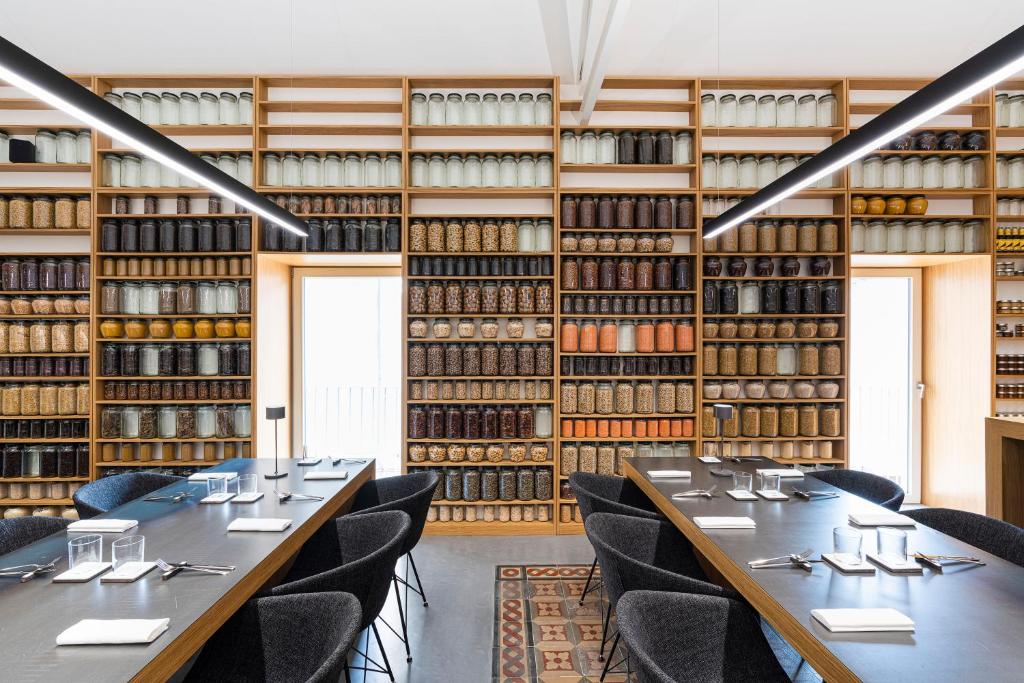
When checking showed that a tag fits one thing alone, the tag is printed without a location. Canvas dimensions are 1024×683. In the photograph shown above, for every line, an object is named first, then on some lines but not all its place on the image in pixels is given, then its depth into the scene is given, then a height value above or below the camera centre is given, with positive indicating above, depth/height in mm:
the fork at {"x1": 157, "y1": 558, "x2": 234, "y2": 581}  1796 -707
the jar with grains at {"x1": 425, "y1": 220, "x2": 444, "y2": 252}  4449 +814
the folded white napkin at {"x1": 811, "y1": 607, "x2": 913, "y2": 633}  1411 -680
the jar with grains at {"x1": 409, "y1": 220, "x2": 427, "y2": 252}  4457 +809
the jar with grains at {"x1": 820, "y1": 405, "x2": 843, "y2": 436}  4461 -597
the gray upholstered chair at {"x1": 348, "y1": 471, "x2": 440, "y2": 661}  2705 -818
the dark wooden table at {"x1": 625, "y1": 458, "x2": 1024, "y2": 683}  1279 -702
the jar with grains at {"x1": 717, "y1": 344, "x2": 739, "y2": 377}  4473 -131
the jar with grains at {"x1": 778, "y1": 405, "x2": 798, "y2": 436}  4484 -601
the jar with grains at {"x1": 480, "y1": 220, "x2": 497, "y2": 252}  4461 +817
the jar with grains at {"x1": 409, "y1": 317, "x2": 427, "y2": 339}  4480 +107
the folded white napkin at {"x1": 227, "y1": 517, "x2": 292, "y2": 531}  2230 -711
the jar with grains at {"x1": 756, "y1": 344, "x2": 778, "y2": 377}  4484 -123
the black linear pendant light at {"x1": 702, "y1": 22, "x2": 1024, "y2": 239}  1473 +723
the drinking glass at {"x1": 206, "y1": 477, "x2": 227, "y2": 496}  2787 -697
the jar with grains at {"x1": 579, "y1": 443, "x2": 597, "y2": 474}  4477 -900
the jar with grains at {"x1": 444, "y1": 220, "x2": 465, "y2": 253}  4449 +799
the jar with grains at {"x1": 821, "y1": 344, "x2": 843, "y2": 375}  4480 -120
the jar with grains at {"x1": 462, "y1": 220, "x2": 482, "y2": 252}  4453 +815
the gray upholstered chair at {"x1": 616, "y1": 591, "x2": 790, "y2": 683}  1655 -871
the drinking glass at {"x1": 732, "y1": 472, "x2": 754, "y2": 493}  2846 -685
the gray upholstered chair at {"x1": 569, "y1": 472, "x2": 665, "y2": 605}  3248 -848
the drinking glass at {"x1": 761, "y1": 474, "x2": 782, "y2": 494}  2814 -674
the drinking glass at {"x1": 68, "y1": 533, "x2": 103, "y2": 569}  1785 -652
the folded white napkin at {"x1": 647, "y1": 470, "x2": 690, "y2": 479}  3133 -711
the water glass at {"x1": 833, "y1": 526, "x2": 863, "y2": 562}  1877 -644
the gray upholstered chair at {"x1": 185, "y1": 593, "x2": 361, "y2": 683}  1646 -875
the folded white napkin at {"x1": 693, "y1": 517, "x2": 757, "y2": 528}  2246 -701
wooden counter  3605 -824
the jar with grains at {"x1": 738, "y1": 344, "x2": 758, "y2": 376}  4488 -130
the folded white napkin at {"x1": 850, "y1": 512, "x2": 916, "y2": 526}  2277 -698
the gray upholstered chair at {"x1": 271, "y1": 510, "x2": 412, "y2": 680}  2039 -850
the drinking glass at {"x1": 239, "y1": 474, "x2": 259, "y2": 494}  2855 -707
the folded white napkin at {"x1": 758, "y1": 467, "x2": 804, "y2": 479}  3076 -698
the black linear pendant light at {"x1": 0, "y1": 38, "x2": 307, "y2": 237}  1495 +707
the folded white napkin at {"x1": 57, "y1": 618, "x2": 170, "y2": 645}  1350 -690
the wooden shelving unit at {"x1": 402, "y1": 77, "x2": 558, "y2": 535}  4469 +498
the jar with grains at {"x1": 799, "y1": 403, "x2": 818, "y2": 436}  4469 -593
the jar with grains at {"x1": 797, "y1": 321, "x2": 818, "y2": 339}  4457 +111
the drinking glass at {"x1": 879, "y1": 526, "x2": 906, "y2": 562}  1834 -637
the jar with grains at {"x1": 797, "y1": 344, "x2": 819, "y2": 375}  4477 -128
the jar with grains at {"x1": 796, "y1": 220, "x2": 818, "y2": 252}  4477 +829
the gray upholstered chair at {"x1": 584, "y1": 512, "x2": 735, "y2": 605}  2438 -858
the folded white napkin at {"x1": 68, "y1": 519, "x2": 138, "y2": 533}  2217 -714
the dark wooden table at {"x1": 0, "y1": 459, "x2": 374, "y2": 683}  1289 -716
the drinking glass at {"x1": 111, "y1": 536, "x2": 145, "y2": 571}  1827 -665
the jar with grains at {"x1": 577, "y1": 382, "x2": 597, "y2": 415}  4492 -431
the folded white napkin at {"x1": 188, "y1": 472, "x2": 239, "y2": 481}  2889 -718
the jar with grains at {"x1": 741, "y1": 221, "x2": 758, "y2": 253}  4477 +804
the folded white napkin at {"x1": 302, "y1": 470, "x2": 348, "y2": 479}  3117 -721
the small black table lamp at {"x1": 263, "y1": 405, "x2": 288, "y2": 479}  3050 -378
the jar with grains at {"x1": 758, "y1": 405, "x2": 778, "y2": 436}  4480 -601
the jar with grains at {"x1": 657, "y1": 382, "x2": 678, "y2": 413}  4480 -428
